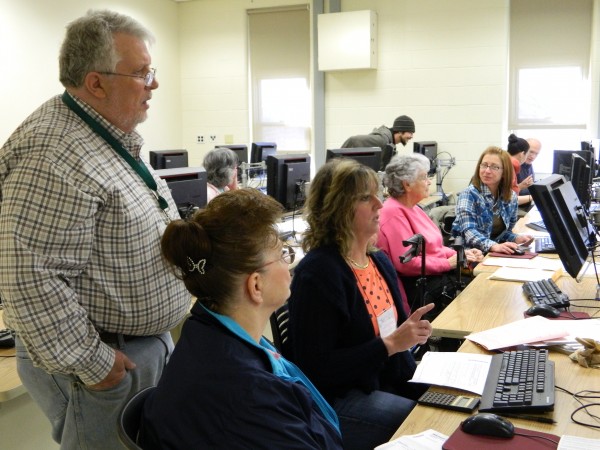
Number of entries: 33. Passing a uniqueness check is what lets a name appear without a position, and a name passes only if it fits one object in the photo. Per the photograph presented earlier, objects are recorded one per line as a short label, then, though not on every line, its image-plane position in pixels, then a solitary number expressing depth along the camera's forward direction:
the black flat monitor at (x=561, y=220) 2.32
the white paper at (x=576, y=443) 1.38
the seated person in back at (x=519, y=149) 6.23
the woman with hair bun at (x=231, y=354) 1.12
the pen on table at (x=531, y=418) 1.53
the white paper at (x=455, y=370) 1.76
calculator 1.61
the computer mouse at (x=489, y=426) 1.43
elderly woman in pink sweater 3.43
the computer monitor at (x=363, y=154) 4.77
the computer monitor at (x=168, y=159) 5.55
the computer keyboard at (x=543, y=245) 3.70
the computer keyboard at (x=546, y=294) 2.49
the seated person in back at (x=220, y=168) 4.54
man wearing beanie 6.29
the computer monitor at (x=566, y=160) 4.94
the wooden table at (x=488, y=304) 2.31
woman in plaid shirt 4.10
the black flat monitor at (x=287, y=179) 4.34
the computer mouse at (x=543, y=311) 2.35
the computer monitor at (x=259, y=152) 6.70
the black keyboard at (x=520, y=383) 1.58
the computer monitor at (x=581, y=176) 4.15
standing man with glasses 1.51
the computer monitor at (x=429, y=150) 7.19
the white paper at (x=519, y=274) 3.03
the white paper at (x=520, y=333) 2.06
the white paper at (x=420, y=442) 1.43
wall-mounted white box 7.70
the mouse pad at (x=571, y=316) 2.32
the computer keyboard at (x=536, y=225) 4.64
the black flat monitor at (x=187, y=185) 3.25
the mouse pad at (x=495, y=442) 1.39
